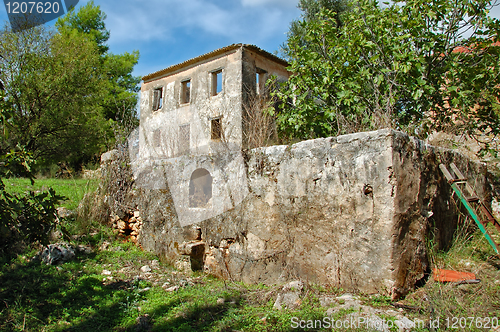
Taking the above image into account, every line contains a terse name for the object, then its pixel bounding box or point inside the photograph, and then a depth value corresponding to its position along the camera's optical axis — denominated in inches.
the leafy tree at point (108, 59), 820.0
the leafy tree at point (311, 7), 625.6
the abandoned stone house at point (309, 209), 135.6
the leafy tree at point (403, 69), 211.3
